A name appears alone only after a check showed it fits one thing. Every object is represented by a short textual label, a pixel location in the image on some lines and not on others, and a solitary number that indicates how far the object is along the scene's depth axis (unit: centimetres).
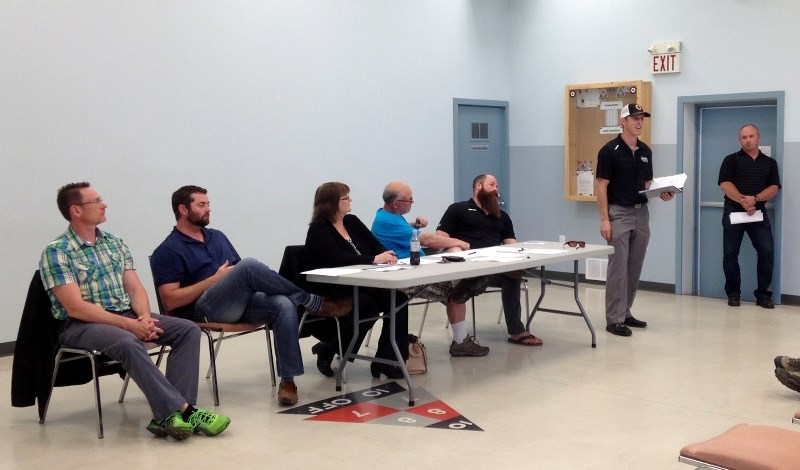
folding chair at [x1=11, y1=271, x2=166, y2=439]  412
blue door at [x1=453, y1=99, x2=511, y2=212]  873
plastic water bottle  500
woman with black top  490
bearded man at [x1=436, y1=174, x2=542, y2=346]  598
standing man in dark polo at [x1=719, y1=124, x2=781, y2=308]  723
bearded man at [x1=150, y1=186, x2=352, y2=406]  454
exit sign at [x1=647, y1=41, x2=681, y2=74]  784
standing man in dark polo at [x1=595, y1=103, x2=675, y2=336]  627
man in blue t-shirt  557
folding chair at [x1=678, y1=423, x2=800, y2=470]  252
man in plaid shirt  401
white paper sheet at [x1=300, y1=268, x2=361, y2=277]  464
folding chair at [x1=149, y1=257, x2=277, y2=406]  452
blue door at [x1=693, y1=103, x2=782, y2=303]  764
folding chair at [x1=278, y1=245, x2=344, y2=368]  493
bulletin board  835
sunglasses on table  590
